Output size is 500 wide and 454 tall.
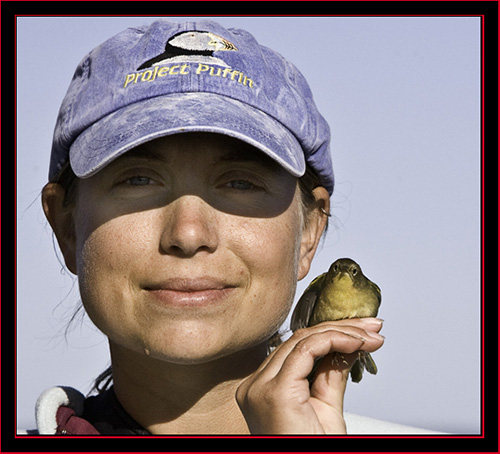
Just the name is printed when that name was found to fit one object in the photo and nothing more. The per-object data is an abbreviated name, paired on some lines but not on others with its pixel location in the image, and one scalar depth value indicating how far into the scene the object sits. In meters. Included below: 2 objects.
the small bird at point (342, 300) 3.10
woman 2.73
